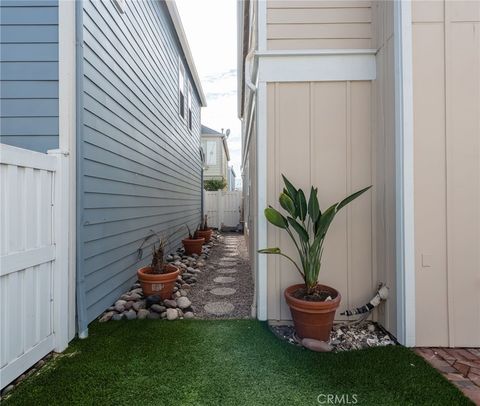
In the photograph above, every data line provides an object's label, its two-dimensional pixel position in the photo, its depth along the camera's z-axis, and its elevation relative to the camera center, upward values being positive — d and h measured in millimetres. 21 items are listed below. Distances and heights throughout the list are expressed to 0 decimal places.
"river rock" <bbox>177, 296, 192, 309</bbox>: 2952 -1104
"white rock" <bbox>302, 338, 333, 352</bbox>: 2120 -1135
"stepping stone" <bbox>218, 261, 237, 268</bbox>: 5139 -1169
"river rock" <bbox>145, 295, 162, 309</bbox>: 2885 -1043
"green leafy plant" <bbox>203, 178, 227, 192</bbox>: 14242 +1091
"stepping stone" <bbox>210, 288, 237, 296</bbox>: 3522 -1178
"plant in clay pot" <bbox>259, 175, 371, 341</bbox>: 2172 -548
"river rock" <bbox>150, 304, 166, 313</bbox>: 2777 -1091
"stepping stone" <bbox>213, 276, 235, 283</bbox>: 4109 -1182
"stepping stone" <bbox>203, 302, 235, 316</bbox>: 2906 -1176
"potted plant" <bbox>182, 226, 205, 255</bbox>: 5656 -879
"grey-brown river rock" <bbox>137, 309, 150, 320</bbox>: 2703 -1124
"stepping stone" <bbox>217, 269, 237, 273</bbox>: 4693 -1177
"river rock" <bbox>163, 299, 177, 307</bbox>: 2910 -1090
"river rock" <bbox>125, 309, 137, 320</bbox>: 2699 -1132
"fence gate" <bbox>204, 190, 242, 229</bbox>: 10773 -186
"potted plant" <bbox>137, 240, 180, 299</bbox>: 3014 -854
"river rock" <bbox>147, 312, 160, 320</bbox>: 2707 -1143
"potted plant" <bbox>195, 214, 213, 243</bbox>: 6841 -733
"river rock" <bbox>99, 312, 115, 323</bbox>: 2631 -1134
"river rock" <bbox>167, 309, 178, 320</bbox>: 2693 -1122
